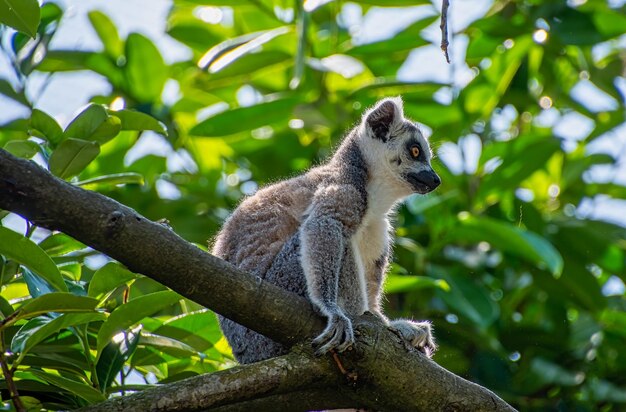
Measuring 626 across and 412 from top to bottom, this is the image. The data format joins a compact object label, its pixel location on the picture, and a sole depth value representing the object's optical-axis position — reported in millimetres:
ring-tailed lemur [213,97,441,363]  7840
